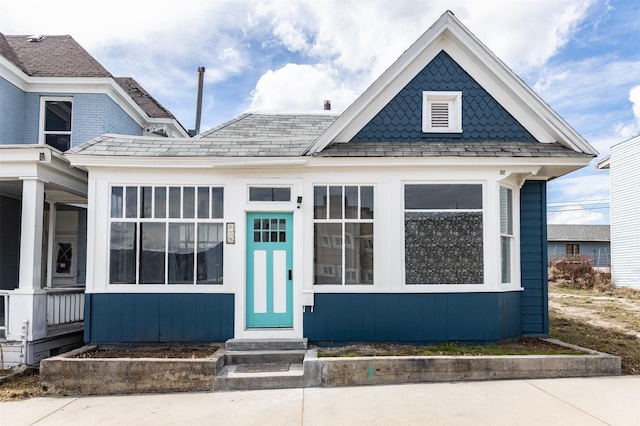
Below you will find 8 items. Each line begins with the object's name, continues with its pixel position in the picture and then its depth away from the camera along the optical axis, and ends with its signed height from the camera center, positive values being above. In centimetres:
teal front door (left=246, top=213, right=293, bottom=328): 796 -44
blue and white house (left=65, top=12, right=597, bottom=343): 788 +17
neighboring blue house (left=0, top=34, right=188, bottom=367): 899 +287
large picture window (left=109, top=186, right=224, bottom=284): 798 +13
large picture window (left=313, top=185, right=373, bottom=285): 800 +16
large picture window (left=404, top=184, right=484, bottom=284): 801 +14
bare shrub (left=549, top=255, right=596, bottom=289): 2247 -140
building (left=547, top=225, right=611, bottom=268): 3675 +11
